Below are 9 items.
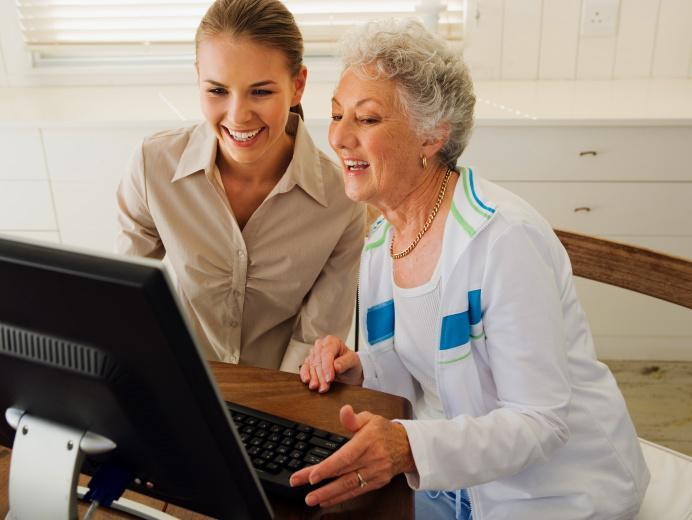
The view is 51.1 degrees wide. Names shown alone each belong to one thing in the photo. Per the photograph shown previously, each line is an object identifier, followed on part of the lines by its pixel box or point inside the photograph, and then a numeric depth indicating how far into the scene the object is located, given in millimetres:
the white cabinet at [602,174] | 2363
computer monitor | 525
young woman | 1451
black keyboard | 868
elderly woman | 1000
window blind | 2873
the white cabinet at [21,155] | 2471
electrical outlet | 2783
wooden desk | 861
